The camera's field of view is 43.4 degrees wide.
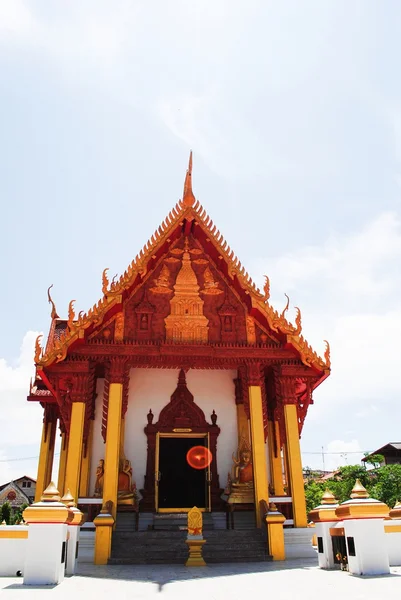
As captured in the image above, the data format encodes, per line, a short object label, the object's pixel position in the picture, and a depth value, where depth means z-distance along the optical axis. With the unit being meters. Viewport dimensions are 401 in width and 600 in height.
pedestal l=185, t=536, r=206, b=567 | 7.18
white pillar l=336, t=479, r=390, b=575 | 5.62
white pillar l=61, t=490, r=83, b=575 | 6.38
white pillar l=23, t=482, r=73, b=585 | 5.34
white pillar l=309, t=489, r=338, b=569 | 6.54
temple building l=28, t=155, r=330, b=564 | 9.02
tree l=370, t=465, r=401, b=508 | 24.31
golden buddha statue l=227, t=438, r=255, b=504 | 9.38
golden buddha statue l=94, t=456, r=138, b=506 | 8.97
